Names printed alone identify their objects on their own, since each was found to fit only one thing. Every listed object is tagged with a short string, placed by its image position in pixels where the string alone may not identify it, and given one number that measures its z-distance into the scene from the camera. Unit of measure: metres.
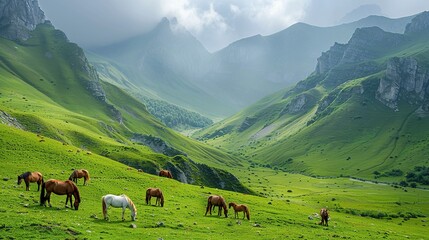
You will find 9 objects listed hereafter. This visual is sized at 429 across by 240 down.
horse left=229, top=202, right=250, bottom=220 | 48.62
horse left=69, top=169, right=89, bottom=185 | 48.81
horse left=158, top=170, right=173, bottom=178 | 75.62
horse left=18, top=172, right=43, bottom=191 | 41.50
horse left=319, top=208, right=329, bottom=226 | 53.56
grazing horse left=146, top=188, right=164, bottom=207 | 47.25
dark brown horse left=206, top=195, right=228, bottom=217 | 47.78
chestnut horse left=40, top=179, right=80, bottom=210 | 36.18
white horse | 36.59
